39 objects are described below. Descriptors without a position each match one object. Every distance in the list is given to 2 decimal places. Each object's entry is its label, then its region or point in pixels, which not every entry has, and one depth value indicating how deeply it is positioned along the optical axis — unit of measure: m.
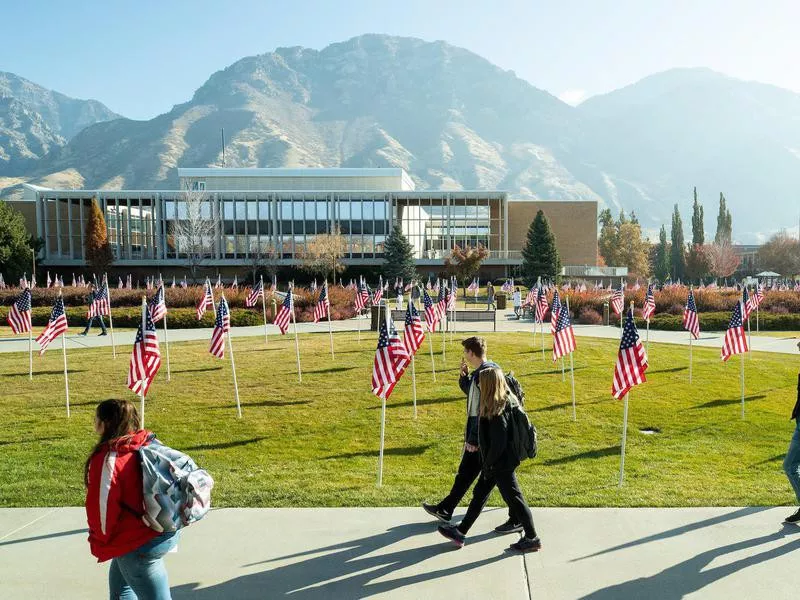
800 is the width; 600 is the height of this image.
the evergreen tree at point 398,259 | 59.50
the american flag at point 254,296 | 28.58
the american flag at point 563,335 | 13.93
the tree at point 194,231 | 64.62
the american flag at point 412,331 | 12.99
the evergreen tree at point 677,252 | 98.75
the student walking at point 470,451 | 6.21
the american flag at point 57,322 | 14.47
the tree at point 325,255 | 56.38
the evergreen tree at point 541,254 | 58.62
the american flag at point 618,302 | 23.89
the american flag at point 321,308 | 22.52
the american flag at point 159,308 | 18.41
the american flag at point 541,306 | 21.31
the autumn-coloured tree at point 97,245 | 60.12
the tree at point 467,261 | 52.94
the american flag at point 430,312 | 19.37
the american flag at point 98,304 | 21.86
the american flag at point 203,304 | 22.06
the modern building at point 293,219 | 69.81
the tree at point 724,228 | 94.44
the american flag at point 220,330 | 13.97
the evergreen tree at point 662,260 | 99.44
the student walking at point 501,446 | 5.80
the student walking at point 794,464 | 6.66
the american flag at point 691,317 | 18.17
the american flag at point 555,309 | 16.38
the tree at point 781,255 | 87.94
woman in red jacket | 4.04
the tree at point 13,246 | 51.31
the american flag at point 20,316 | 17.42
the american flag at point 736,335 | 14.27
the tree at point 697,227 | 92.06
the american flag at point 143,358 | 9.05
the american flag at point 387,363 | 8.88
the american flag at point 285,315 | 19.48
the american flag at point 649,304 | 21.89
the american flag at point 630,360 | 8.81
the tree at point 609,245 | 88.31
